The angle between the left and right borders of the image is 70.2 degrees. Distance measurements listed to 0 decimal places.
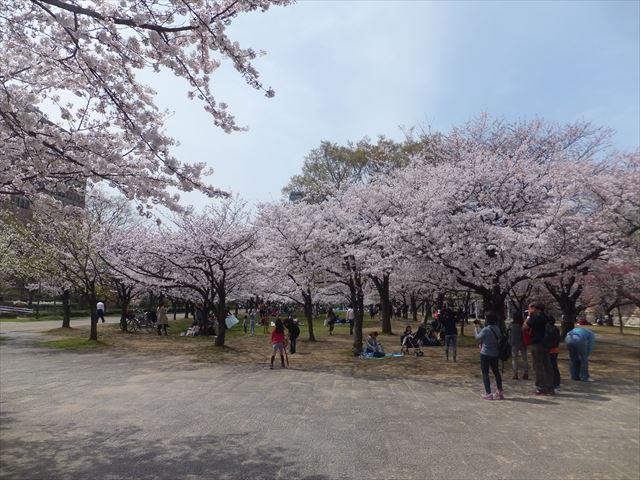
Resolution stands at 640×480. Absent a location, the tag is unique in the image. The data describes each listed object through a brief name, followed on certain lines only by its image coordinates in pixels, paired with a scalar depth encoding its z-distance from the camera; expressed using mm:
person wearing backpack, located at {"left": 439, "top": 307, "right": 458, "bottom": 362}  13988
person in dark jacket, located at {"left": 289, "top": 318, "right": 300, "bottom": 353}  15742
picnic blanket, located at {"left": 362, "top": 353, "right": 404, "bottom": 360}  14819
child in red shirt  12531
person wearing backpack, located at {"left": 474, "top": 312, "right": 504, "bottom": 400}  8562
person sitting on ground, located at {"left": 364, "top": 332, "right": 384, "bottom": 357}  14891
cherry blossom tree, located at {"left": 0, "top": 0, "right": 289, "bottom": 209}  4980
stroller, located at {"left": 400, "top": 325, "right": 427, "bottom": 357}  15804
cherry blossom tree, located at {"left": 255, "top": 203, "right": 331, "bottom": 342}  16906
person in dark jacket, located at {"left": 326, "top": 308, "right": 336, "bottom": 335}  25603
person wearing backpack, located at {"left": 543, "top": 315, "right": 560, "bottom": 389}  9361
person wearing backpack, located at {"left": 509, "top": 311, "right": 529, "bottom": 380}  10852
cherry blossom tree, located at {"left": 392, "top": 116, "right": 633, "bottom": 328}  12461
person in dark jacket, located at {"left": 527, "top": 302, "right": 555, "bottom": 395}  9062
